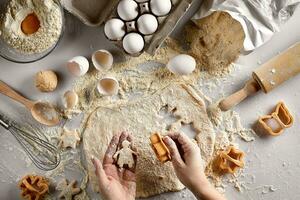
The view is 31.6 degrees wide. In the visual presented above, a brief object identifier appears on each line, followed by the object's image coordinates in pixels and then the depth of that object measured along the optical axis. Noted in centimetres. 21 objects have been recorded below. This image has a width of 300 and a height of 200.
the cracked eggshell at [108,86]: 148
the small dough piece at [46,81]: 146
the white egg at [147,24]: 136
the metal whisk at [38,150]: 151
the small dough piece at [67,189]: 150
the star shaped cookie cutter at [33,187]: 148
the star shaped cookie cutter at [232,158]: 147
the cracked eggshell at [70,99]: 149
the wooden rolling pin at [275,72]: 144
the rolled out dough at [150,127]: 151
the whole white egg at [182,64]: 144
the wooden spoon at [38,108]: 148
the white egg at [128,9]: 137
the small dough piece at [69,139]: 150
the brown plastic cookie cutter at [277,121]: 149
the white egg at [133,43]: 138
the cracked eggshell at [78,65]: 145
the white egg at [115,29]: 138
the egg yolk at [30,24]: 145
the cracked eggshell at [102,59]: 148
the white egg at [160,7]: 136
